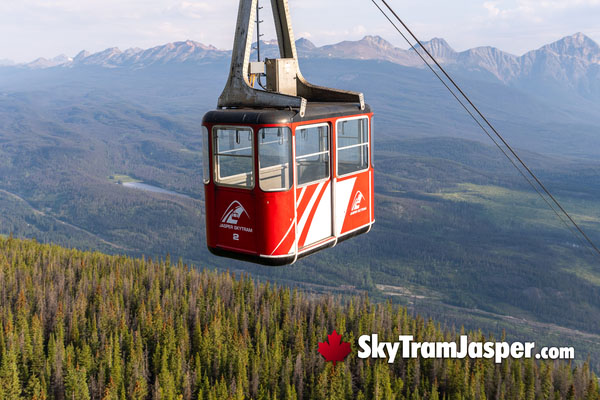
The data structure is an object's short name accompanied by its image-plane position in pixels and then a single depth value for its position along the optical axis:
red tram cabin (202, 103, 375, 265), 14.99
